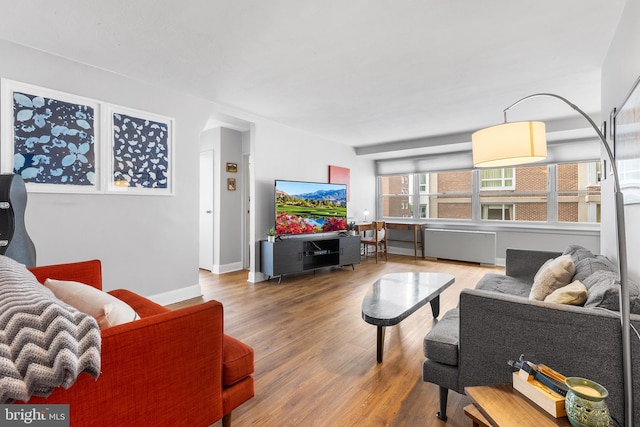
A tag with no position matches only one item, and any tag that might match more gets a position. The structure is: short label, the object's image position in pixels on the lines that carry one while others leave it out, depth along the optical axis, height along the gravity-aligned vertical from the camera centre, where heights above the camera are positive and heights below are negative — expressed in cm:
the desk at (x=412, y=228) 621 -30
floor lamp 105 +34
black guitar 190 -4
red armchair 95 -58
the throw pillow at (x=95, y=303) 114 -36
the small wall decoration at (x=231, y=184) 516 +52
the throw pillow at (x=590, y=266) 188 -34
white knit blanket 70 -33
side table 102 -71
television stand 434 -62
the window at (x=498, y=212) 582 +3
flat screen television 459 +12
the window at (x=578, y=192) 506 +36
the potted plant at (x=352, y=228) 576 -27
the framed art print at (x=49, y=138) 243 +66
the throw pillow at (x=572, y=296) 149 -42
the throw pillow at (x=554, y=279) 197 -43
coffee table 202 -66
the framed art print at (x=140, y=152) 299 +66
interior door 518 +7
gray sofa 117 -55
